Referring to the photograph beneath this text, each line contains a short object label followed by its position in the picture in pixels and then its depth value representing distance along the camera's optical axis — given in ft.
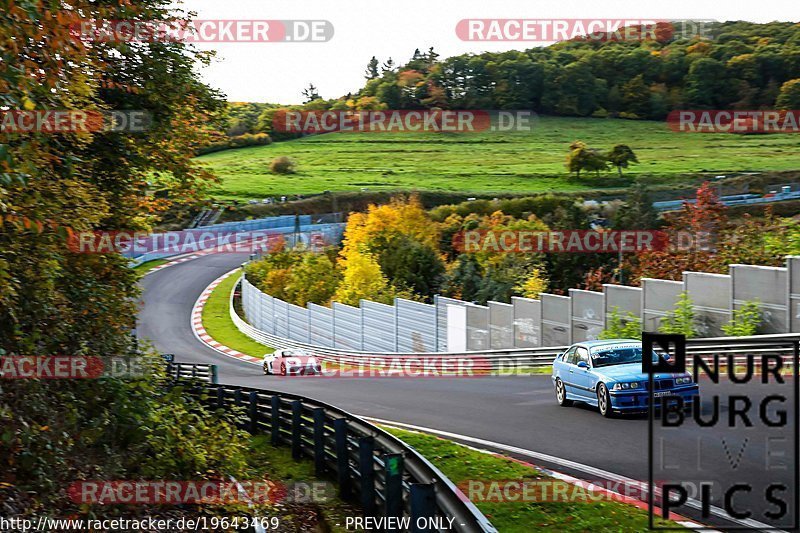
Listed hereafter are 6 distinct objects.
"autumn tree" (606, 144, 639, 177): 365.40
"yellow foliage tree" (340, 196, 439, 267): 219.82
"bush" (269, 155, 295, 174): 429.38
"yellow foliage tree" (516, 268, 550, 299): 153.58
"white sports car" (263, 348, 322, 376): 124.26
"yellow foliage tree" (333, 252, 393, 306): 189.67
